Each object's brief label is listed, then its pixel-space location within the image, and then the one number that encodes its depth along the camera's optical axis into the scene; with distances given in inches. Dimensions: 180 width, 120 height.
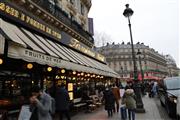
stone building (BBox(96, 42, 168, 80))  2298.3
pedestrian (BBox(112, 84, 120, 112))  319.6
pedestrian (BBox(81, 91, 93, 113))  309.9
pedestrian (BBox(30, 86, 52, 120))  106.1
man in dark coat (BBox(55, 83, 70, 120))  209.5
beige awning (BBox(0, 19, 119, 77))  176.4
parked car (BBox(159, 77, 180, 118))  222.9
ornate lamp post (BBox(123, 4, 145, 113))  295.4
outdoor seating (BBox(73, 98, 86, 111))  291.8
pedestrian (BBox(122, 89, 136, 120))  212.2
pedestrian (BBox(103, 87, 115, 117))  265.9
